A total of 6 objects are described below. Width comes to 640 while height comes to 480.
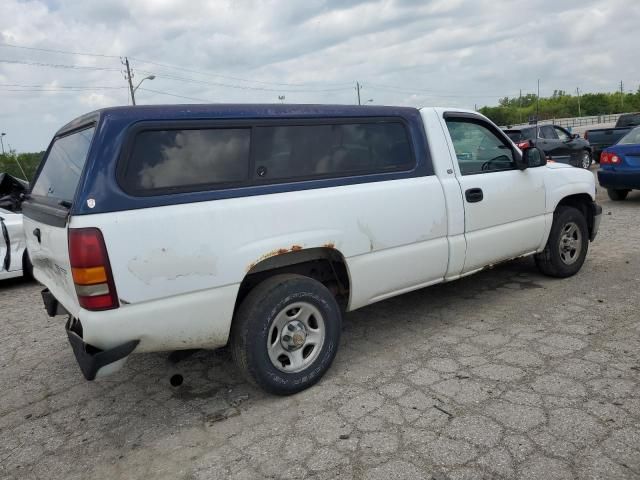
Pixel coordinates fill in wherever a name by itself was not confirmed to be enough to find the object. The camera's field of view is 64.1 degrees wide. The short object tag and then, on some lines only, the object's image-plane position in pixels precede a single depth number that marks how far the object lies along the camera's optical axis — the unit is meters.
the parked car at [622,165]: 9.27
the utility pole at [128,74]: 33.78
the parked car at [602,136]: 15.12
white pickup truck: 2.72
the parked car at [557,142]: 14.42
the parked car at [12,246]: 6.73
